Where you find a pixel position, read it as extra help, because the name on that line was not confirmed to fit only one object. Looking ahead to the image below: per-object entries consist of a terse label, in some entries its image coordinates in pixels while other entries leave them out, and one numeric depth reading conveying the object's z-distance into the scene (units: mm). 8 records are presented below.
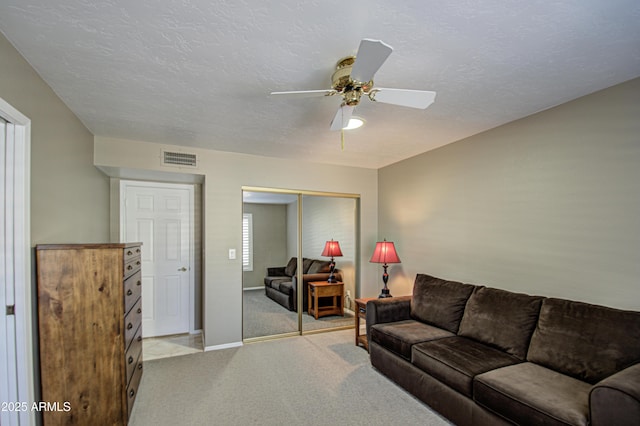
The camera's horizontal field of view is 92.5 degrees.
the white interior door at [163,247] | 4105
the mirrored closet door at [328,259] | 4430
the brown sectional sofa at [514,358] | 1656
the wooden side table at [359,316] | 3750
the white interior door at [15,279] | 1702
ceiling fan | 1689
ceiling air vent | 3627
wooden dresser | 1908
